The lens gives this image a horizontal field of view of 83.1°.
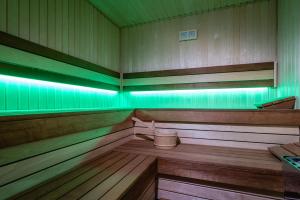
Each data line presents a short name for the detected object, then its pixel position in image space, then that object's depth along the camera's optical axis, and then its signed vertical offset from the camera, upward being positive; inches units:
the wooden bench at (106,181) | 39.2 -22.2
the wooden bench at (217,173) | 52.8 -24.3
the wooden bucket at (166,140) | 76.0 -18.3
